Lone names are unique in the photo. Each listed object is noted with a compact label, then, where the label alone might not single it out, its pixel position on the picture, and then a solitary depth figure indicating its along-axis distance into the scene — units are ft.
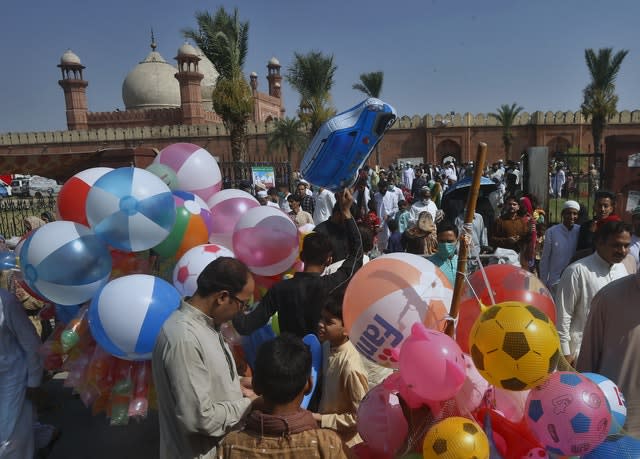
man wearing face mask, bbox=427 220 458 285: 11.93
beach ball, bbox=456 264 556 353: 6.54
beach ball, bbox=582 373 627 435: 5.77
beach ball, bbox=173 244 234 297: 10.16
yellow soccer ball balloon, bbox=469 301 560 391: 5.01
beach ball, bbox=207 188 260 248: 12.69
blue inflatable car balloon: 9.94
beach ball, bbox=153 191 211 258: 11.17
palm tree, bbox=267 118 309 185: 94.43
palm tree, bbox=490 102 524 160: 98.43
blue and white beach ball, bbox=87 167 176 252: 9.43
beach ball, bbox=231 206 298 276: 10.98
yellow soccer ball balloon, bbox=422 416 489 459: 4.97
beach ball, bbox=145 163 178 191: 12.66
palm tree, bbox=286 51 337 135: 65.77
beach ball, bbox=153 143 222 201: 13.32
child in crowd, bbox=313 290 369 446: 6.81
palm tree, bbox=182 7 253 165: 48.06
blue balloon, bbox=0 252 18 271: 11.19
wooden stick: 5.94
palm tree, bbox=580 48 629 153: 72.64
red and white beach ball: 10.69
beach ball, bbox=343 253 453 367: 6.36
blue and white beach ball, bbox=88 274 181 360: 8.51
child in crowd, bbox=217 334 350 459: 5.16
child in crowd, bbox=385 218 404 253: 20.75
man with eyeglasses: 5.92
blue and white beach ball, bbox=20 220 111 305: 9.35
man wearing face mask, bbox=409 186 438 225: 23.29
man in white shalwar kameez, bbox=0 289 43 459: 9.84
